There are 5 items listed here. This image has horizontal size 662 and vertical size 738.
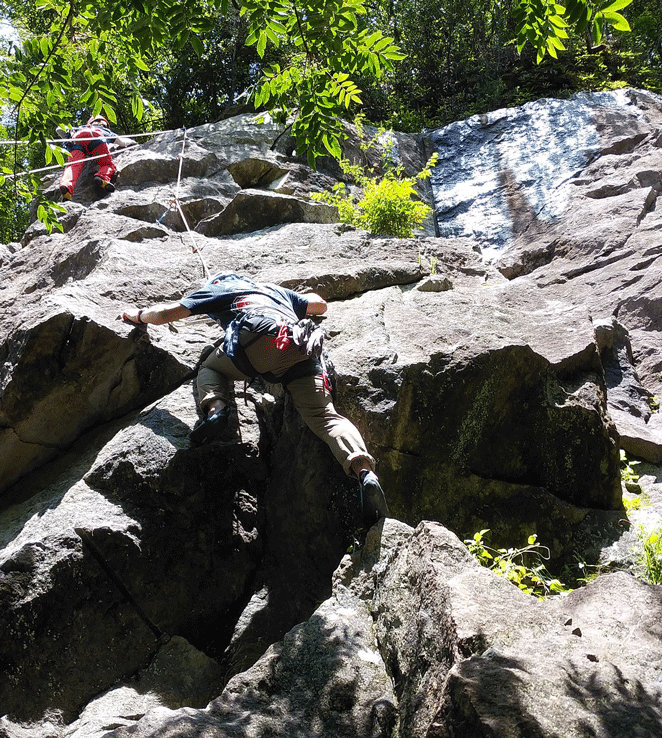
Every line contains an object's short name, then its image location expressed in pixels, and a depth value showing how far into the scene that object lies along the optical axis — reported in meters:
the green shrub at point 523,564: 4.36
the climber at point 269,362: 4.34
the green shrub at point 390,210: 8.17
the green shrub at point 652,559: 4.41
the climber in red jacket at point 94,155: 9.50
